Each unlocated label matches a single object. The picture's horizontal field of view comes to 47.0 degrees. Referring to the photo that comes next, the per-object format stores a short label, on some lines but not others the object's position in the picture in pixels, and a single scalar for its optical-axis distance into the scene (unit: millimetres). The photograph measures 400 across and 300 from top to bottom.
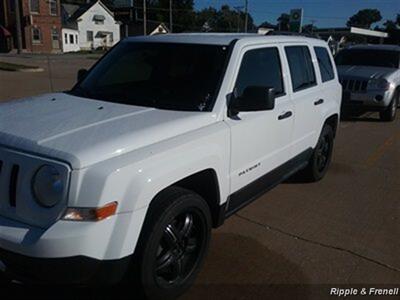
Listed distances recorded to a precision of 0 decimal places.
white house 65625
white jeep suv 2631
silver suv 10500
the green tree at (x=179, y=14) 83125
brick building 51438
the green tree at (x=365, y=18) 127900
